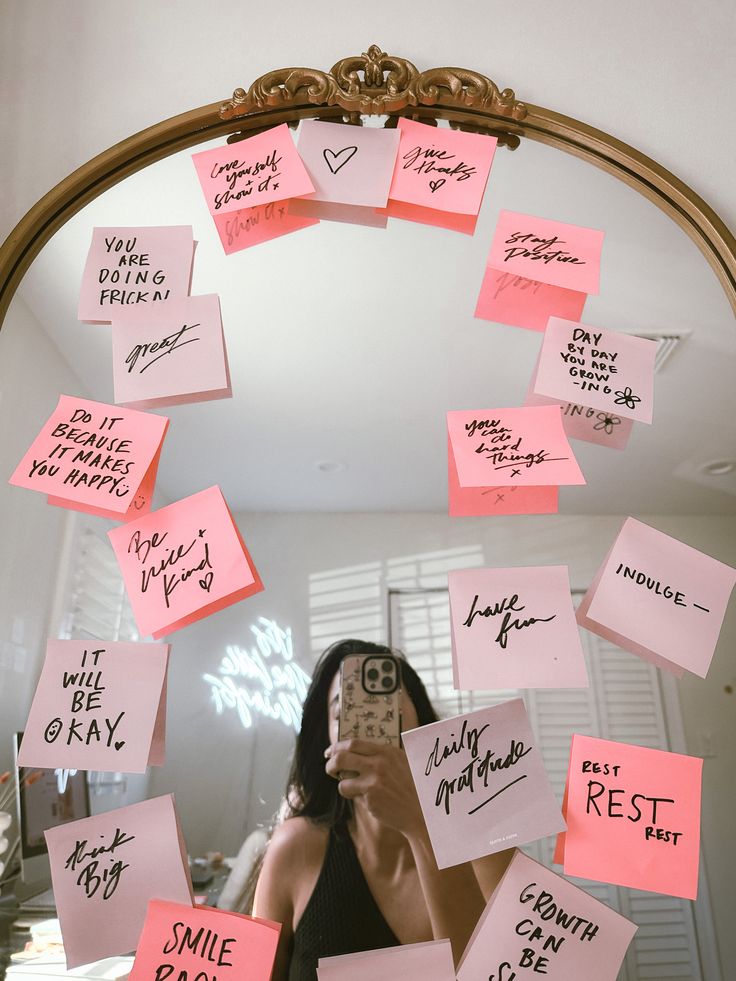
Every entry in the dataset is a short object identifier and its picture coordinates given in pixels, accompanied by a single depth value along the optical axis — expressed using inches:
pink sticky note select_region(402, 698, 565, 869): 26.9
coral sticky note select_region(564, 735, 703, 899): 26.5
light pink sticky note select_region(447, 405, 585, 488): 30.6
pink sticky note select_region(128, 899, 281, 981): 26.0
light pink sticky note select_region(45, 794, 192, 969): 26.7
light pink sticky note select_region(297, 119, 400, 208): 33.5
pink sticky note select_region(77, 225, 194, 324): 32.8
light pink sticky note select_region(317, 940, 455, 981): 25.6
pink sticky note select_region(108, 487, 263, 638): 29.3
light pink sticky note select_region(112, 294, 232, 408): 31.7
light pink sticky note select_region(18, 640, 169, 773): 27.8
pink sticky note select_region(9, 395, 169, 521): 30.4
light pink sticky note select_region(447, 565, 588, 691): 28.2
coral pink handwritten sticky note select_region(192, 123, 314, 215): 33.2
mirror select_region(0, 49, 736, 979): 28.4
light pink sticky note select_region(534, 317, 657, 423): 31.6
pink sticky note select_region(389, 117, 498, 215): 33.1
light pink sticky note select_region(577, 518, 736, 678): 28.9
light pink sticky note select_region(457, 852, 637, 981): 25.9
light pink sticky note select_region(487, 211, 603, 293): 32.6
